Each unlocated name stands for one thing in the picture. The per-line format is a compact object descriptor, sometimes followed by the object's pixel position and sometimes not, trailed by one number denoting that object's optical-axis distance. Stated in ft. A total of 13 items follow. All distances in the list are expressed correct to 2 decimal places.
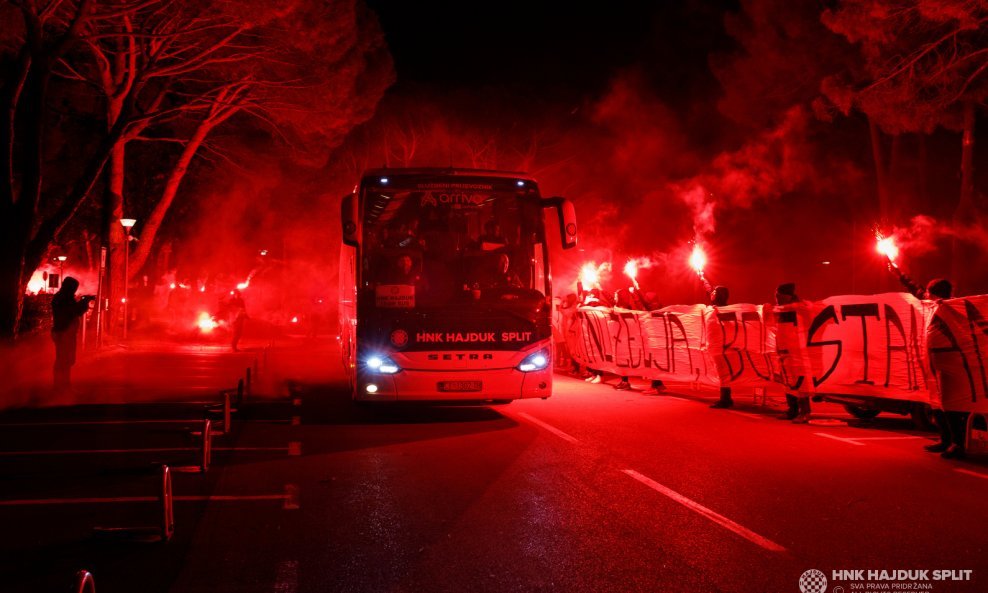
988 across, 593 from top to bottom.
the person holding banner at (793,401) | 39.09
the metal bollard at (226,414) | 34.71
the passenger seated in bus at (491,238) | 38.65
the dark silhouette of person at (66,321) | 45.73
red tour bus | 37.01
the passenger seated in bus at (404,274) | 37.58
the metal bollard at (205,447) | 26.55
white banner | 29.58
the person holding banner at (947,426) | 29.50
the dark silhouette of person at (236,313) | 89.80
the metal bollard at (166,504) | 18.67
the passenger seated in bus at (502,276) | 38.20
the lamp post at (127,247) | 91.30
